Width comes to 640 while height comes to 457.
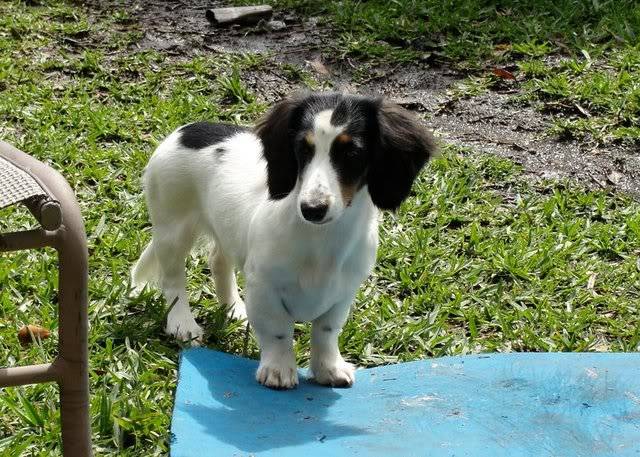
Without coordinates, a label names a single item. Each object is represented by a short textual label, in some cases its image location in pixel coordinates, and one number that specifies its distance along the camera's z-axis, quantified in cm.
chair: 262
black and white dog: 361
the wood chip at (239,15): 810
